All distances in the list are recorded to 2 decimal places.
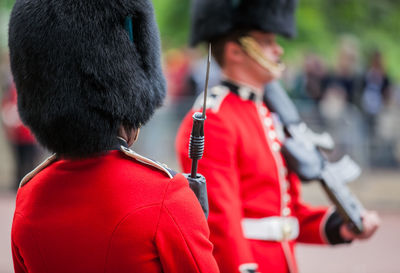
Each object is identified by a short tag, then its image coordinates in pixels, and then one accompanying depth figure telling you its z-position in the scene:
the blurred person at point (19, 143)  16.06
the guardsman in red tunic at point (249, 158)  4.87
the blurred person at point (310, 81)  18.81
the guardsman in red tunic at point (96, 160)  3.34
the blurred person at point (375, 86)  18.23
